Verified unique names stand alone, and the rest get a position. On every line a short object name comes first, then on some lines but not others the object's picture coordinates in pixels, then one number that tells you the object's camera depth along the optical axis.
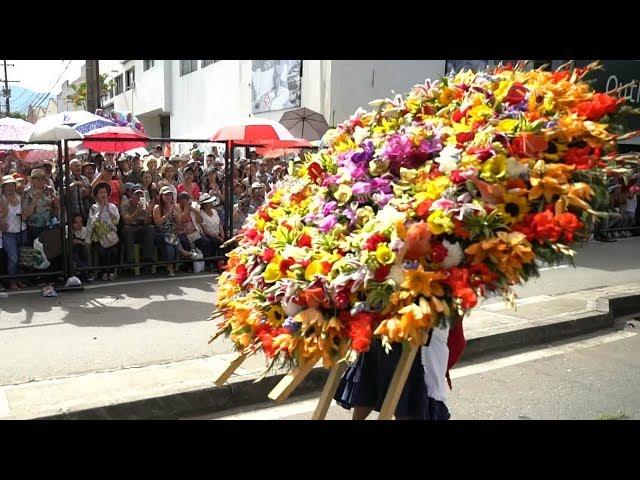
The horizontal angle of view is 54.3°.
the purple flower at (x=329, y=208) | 3.04
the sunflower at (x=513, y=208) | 2.48
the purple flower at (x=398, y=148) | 2.89
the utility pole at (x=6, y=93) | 44.22
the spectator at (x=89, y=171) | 10.05
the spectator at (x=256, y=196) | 10.40
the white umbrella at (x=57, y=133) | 8.95
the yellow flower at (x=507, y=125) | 2.62
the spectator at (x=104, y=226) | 8.70
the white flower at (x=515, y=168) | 2.51
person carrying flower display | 2.44
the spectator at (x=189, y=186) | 9.97
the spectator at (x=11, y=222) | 8.09
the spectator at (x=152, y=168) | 10.18
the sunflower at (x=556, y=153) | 2.56
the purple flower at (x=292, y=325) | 2.59
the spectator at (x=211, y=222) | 9.78
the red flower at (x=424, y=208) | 2.60
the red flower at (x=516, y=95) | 2.77
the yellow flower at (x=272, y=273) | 2.81
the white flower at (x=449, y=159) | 2.63
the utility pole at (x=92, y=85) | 18.33
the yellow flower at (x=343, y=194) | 2.98
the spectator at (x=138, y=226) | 9.02
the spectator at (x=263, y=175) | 11.99
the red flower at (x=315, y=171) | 3.37
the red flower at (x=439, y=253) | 2.50
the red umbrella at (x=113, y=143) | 9.66
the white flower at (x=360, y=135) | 3.23
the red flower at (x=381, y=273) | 2.53
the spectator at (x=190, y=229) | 9.52
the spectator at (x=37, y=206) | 8.24
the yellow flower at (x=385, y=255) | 2.51
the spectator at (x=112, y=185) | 9.16
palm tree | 52.35
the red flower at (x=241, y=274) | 3.14
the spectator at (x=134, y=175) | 10.45
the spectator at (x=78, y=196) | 8.61
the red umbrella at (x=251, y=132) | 9.64
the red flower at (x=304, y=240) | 2.91
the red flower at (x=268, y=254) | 2.98
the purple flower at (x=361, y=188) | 2.93
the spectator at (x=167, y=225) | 9.25
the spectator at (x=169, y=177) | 9.73
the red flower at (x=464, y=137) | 2.72
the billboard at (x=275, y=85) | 18.75
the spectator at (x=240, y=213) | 10.14
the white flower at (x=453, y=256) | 2.50
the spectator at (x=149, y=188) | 9.62
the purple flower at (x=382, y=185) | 2.89
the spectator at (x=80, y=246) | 8.58
